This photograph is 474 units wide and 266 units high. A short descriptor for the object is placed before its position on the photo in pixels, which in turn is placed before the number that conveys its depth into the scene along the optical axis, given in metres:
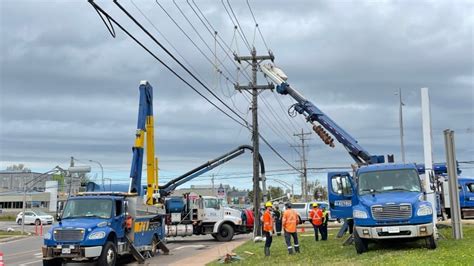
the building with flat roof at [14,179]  115.05
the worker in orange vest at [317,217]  22.03
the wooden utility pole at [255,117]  28.45
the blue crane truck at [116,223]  16.02
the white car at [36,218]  56.09
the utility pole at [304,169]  68.09
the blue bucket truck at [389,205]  14.28
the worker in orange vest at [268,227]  17.67
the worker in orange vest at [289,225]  17.28
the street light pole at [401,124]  36.06
